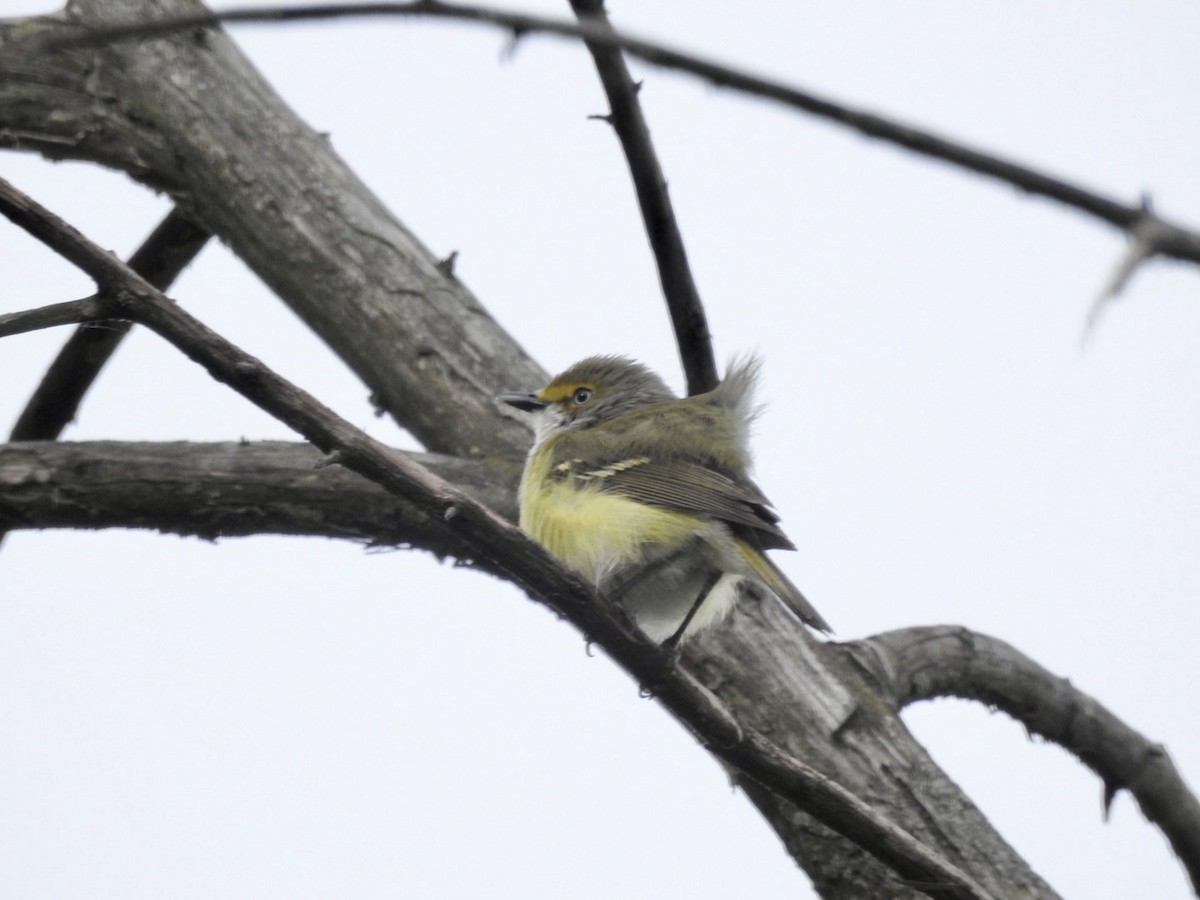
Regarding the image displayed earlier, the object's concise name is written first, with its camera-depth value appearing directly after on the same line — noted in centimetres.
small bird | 857
